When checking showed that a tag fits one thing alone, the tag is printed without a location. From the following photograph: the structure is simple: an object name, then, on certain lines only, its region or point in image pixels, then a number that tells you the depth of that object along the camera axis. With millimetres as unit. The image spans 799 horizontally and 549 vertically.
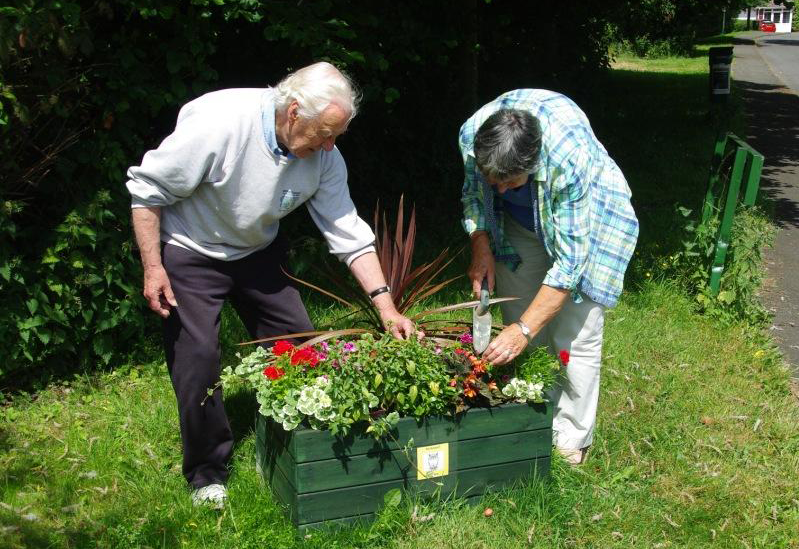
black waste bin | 13898
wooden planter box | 3074
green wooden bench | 5383
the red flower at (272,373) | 3090
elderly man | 2959
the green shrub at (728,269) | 5621
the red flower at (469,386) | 3195
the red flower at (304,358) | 3137
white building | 75688
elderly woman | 3008
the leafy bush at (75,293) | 4168
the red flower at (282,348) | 3158
